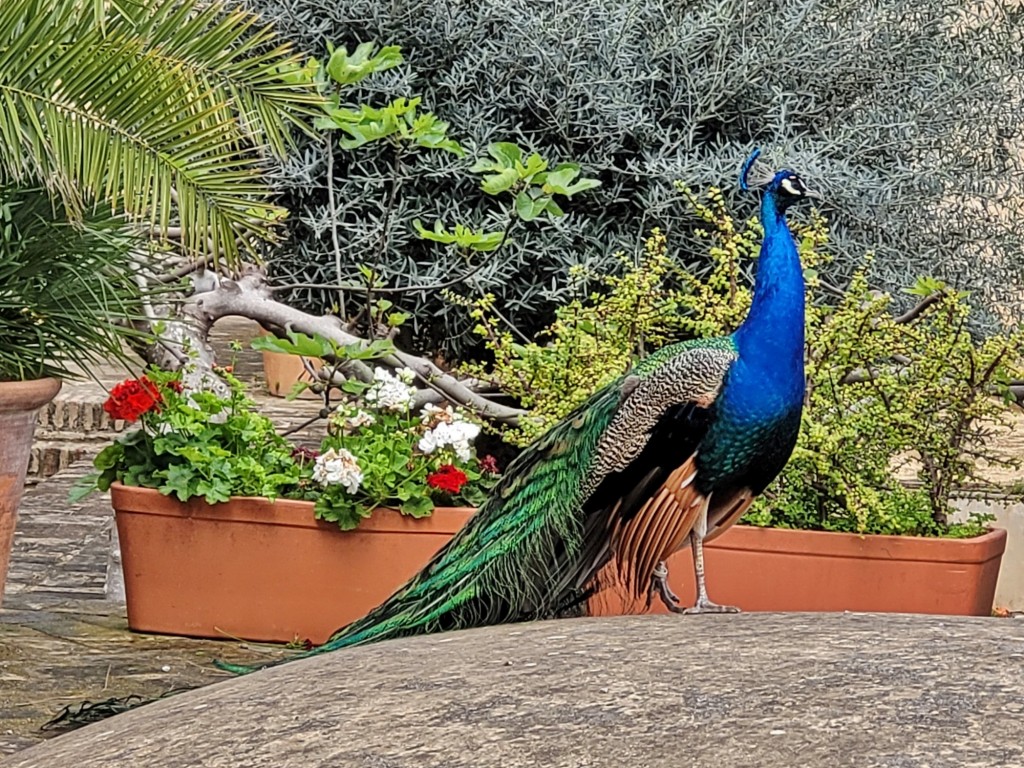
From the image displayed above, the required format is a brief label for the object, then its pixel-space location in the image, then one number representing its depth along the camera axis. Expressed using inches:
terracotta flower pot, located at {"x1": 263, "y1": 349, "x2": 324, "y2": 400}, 434.0
